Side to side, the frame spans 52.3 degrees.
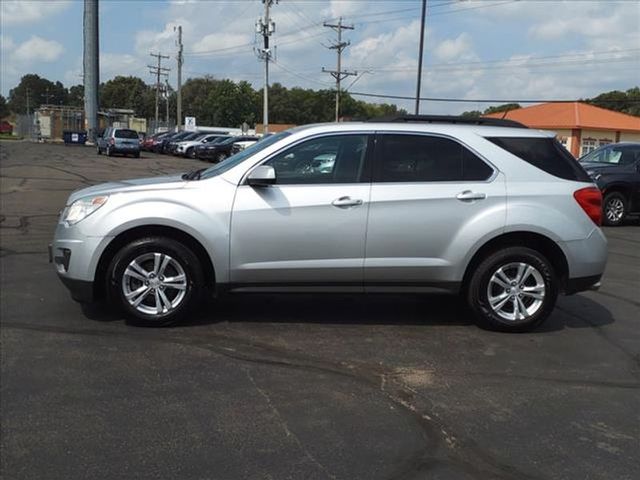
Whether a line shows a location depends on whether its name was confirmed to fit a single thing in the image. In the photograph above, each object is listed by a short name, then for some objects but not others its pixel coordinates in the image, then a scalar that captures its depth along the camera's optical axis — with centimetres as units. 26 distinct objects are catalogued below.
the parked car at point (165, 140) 4906
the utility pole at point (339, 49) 6594
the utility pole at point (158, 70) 9822
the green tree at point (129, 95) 13325
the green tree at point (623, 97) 7975
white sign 6738
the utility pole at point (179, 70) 6880
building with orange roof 4562
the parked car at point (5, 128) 10964
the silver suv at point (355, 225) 550
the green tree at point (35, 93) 15925
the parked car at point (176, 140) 4628
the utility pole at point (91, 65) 5628
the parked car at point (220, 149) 3888
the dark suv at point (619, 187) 1445
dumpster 6059
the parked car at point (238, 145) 3568
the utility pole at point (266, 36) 4618
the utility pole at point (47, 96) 15609
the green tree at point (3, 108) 14673
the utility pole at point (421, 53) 2897
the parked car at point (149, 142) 5304
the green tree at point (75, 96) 15480
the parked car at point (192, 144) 4255
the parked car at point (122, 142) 3944
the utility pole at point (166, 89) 11088
